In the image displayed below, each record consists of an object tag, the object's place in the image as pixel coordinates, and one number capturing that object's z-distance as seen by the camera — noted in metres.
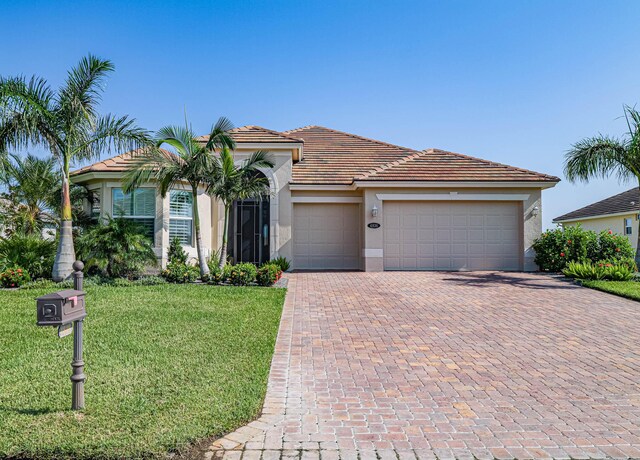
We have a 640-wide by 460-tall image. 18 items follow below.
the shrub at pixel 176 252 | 13.69
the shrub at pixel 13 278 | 11.36
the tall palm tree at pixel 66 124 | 11.24
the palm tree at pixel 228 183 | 12.17
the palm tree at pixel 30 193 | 16.05
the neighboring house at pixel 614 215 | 23.48
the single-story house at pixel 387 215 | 15.76
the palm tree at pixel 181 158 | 11.76
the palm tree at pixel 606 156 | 13.97
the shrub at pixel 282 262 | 15.32
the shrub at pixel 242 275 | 11.84
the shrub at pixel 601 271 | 12.53
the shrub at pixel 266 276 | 11.81
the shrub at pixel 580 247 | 14.41
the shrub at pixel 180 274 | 12.17
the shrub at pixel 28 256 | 12.32
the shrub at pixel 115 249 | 11.95
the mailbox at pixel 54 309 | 3.55
